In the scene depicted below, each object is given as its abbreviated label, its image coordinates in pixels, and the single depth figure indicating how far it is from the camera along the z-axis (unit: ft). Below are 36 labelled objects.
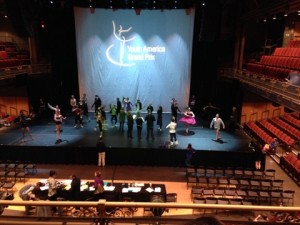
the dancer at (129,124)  51.78
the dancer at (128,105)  61.41
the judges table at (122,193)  33.89
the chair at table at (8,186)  38.75
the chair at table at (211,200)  33.71
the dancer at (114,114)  58.29
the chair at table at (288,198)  35.65
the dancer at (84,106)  62.79
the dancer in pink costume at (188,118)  55.42
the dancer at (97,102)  64.32
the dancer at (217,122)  51.65
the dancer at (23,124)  50.17
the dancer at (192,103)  67.26
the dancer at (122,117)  55.42
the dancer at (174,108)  60.39
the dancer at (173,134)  48.46
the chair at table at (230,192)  36.45
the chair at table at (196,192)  37.09
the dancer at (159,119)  56.68
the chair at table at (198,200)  33.77
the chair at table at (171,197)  34.40
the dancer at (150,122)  51.35
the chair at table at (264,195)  36.19
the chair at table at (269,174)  42.29
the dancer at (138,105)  60.75
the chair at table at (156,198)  33.90
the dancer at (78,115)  57.31
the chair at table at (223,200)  33.78
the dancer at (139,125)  51.98
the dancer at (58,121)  49.34
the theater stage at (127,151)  47.39
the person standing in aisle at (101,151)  46.02
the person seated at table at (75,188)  31.68
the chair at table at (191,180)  41.22
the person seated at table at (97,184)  32.98
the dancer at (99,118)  53.57
